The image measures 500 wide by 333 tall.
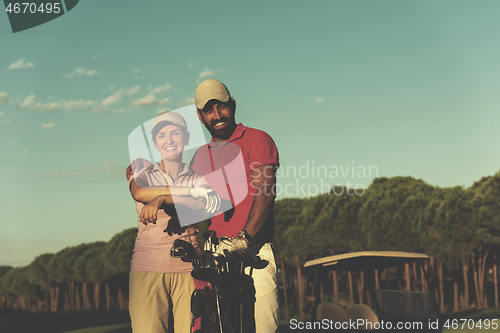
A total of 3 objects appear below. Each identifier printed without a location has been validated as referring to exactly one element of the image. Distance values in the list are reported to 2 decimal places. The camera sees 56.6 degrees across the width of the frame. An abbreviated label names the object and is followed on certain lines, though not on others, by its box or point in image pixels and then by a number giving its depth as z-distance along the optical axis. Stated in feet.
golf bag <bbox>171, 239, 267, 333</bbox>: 9.53
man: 10.71
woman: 12.10
